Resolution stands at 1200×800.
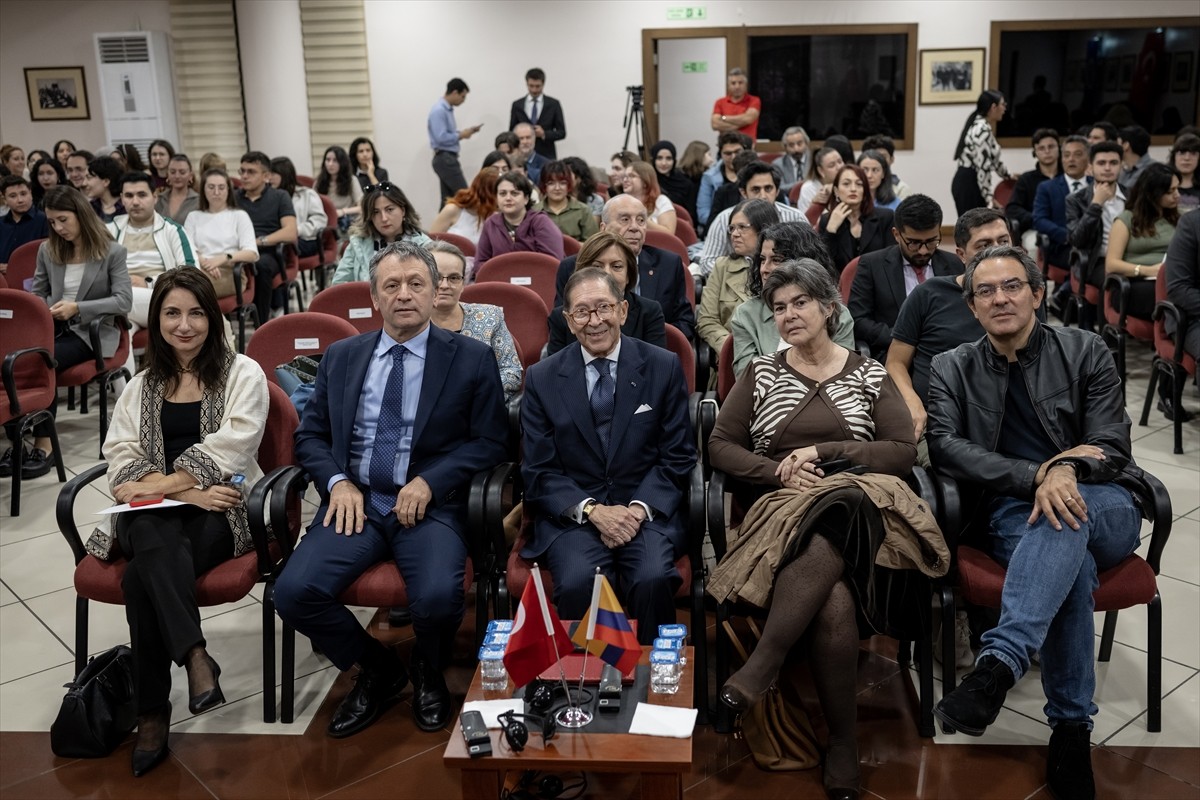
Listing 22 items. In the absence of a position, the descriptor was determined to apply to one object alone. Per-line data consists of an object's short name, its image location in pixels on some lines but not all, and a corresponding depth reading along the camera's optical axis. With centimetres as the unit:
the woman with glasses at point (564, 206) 644
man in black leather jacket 262
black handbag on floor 290
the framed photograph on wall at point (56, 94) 1210
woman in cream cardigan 287
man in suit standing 1105
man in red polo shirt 1066
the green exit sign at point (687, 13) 1123
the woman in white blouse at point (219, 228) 679
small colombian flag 233
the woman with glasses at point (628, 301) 392
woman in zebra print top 265
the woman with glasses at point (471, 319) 376
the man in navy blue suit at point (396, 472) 291
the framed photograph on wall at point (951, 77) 1110
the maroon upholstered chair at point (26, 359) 463
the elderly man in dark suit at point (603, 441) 295
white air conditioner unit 1158
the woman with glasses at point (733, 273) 453
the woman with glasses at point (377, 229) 515
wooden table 213
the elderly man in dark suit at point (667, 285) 459
